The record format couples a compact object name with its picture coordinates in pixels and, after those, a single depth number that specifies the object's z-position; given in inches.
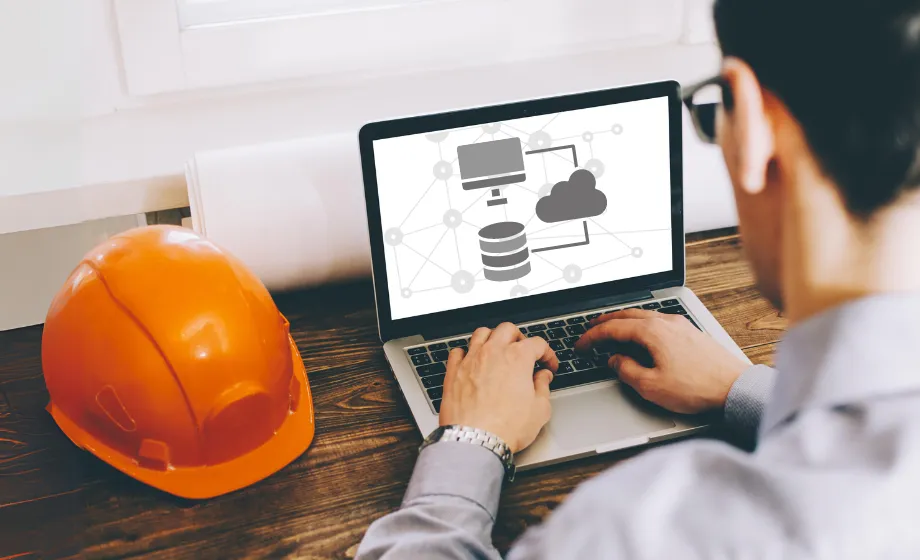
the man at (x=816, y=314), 19.4
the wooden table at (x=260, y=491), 31.7
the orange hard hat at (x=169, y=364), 32.3
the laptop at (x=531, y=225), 39.6
